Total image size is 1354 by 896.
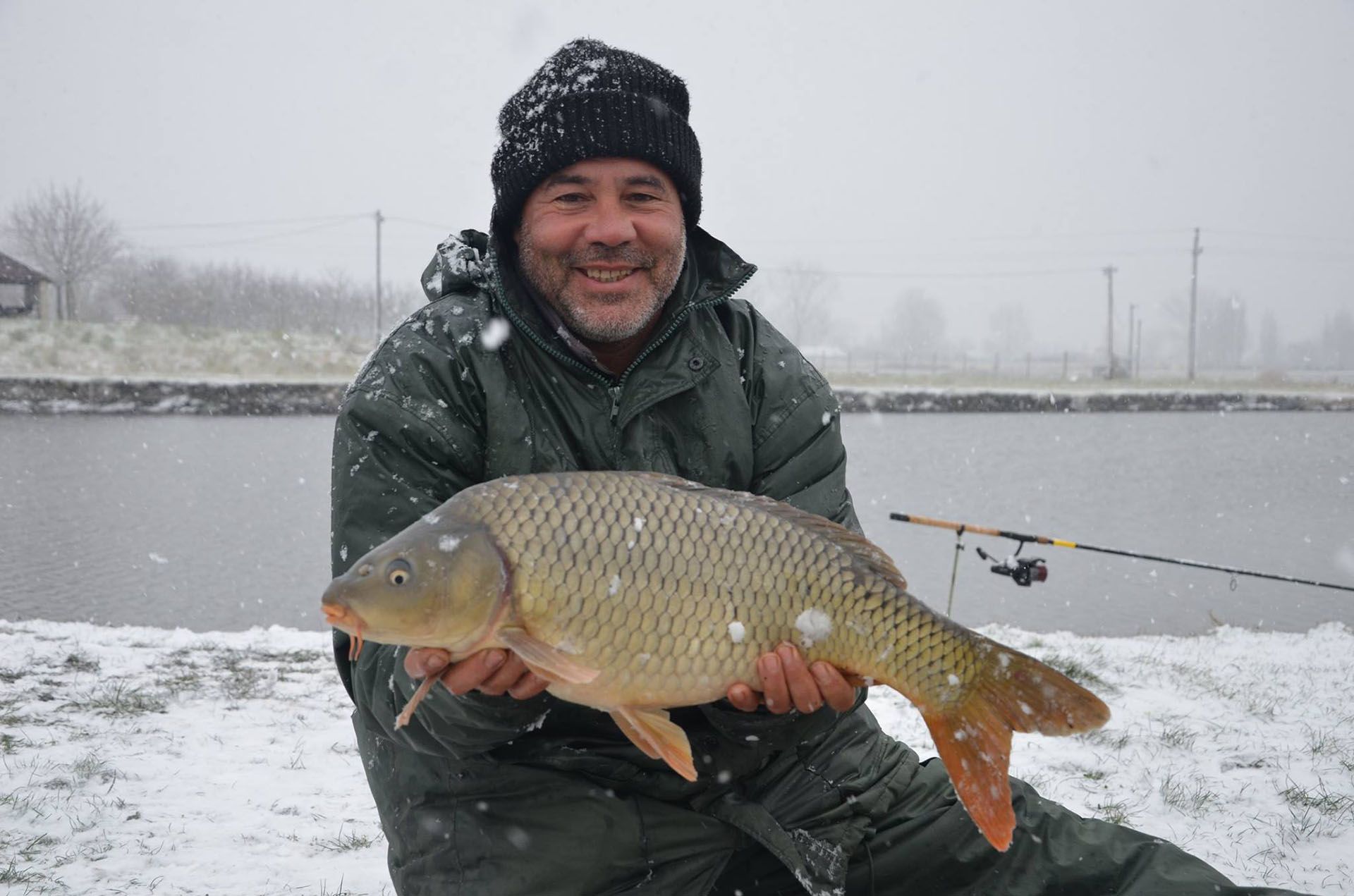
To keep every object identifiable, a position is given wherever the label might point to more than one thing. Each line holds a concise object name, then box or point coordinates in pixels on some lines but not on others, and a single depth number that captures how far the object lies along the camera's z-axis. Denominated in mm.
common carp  1570
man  1948
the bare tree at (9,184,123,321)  41156
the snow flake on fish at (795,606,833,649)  1770
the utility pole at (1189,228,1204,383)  41375
